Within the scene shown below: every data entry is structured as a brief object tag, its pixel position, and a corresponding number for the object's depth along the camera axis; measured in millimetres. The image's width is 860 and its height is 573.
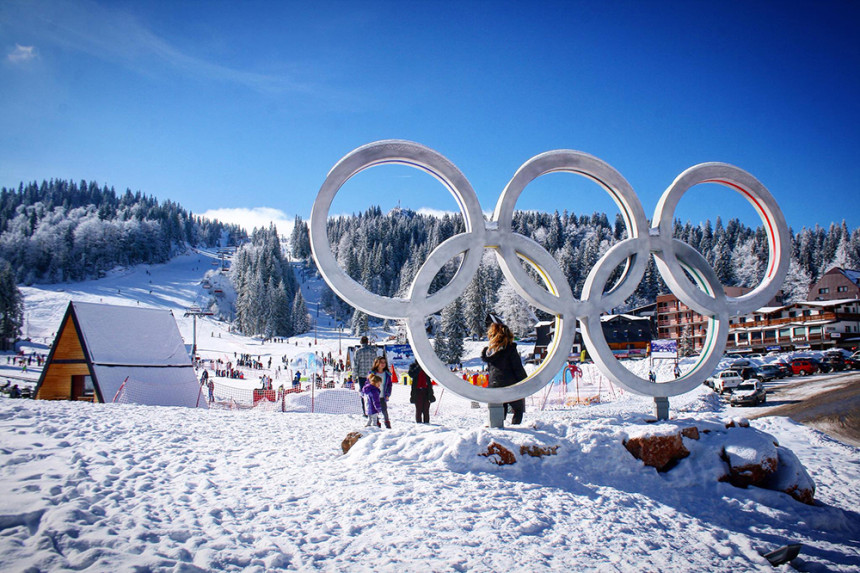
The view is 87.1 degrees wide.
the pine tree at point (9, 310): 58750
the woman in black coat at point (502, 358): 9094
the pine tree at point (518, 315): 69688
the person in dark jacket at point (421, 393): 11188
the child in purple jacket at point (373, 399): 10172
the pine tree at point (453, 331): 54500
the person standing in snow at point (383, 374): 10781
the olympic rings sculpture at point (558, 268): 8484
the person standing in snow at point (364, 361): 12148
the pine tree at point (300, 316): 98375
